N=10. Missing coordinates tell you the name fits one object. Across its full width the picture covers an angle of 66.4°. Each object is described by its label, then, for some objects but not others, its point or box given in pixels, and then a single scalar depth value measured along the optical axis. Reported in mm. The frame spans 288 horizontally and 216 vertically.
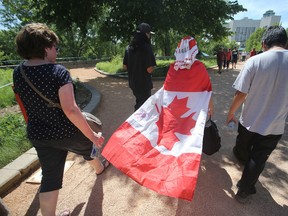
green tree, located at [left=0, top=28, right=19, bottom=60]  29469
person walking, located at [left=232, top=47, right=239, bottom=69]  16406
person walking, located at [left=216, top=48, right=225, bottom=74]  13645
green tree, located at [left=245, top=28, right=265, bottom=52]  60044
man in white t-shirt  2287
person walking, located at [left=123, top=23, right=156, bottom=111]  3933
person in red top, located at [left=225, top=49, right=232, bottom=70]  15175
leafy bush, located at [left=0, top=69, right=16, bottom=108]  6879
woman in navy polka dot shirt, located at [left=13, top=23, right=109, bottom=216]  1792
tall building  126562
